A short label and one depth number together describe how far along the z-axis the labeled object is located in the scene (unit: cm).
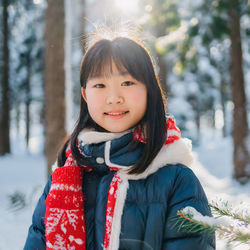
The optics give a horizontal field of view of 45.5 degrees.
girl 149
